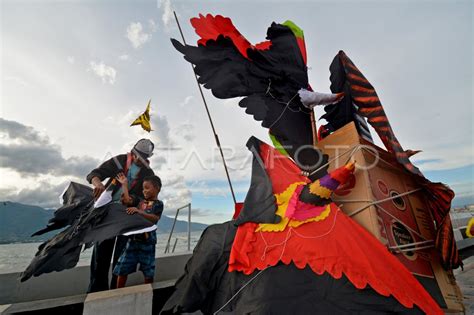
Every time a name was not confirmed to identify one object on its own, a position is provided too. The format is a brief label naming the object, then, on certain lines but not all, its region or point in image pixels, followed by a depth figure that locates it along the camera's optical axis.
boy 3.05
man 3.04
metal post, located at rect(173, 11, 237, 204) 3.16
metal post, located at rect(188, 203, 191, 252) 4.55
